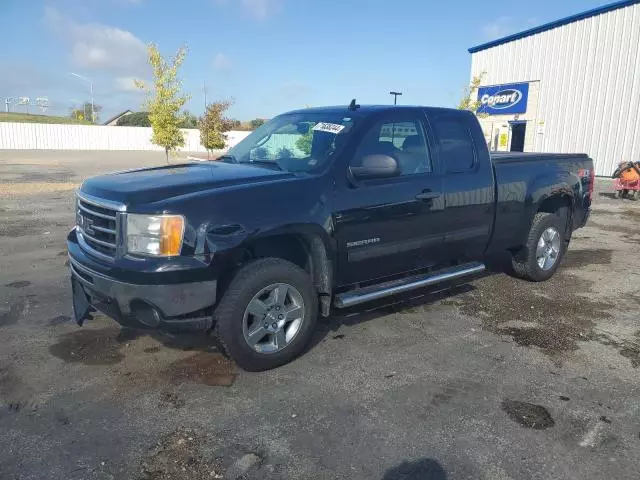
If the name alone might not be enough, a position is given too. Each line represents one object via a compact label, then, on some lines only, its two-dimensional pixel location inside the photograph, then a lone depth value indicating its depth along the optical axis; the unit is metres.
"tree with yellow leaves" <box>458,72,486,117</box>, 24.84
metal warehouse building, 19.98
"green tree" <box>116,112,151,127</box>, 79.36
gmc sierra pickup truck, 3.34
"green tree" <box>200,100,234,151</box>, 31.69
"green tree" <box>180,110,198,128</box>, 59.38
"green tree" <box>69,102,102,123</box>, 93.75
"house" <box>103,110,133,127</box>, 93.29
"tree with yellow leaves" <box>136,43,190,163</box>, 19.61
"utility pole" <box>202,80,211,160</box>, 31.75
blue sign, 24.44
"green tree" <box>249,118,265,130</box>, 74.57
